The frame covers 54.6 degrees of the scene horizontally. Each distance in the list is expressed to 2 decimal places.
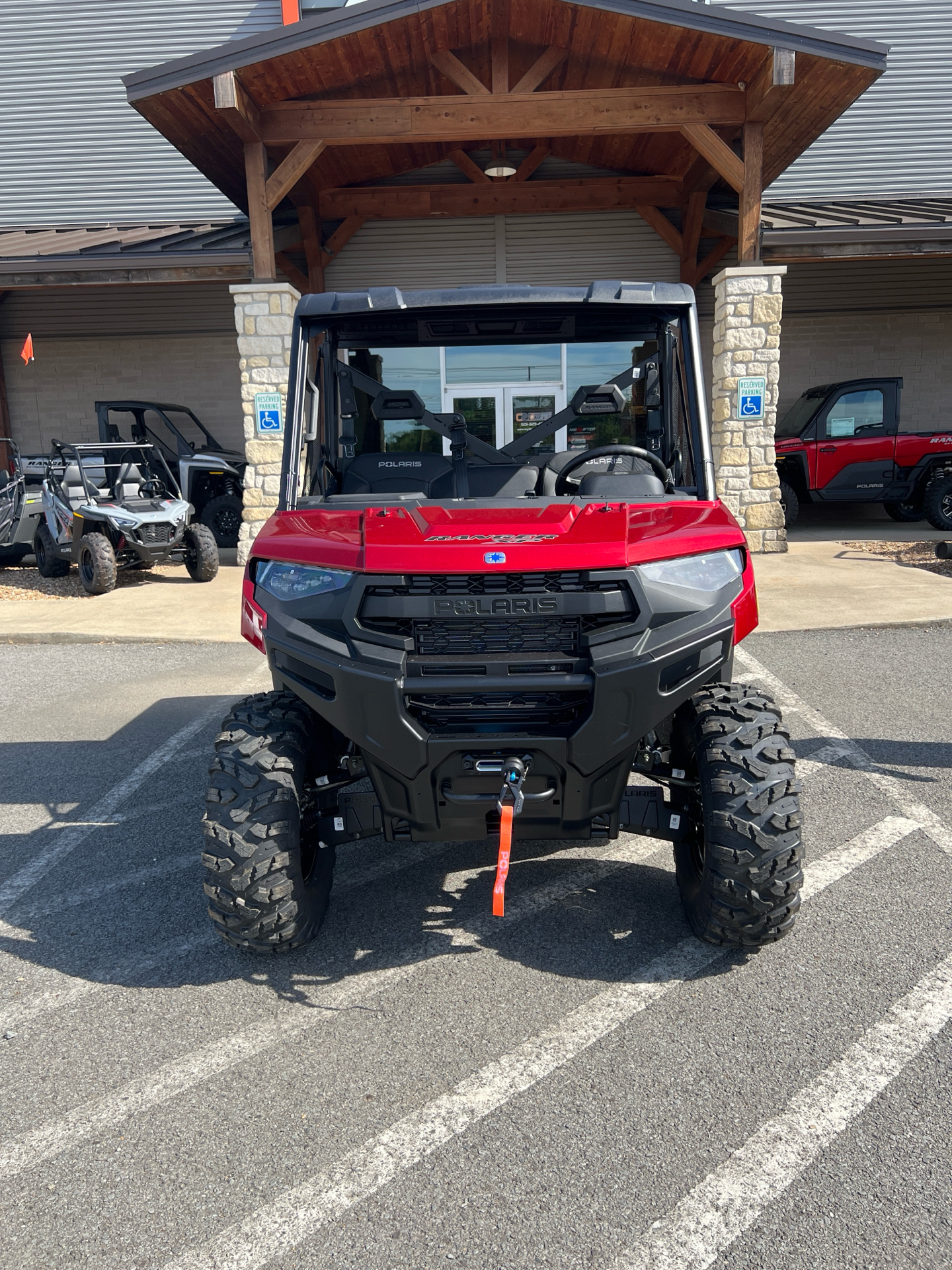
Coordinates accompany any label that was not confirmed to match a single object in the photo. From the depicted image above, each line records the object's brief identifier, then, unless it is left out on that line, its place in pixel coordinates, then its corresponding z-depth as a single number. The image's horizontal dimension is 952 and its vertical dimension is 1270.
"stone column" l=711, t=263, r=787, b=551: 10.35
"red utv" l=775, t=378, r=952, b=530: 12.91
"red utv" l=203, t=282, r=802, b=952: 2.46
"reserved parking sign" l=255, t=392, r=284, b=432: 10.53
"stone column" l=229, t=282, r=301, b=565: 10.38
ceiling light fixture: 12.74
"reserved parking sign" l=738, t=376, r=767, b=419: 10.55
